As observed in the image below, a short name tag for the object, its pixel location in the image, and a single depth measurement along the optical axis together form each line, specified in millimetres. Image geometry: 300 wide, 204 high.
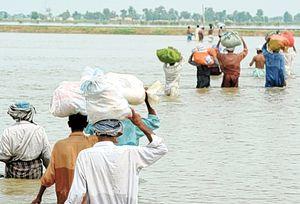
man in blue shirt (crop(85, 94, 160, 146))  17312
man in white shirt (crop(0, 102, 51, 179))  19797
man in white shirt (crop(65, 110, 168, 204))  11500
